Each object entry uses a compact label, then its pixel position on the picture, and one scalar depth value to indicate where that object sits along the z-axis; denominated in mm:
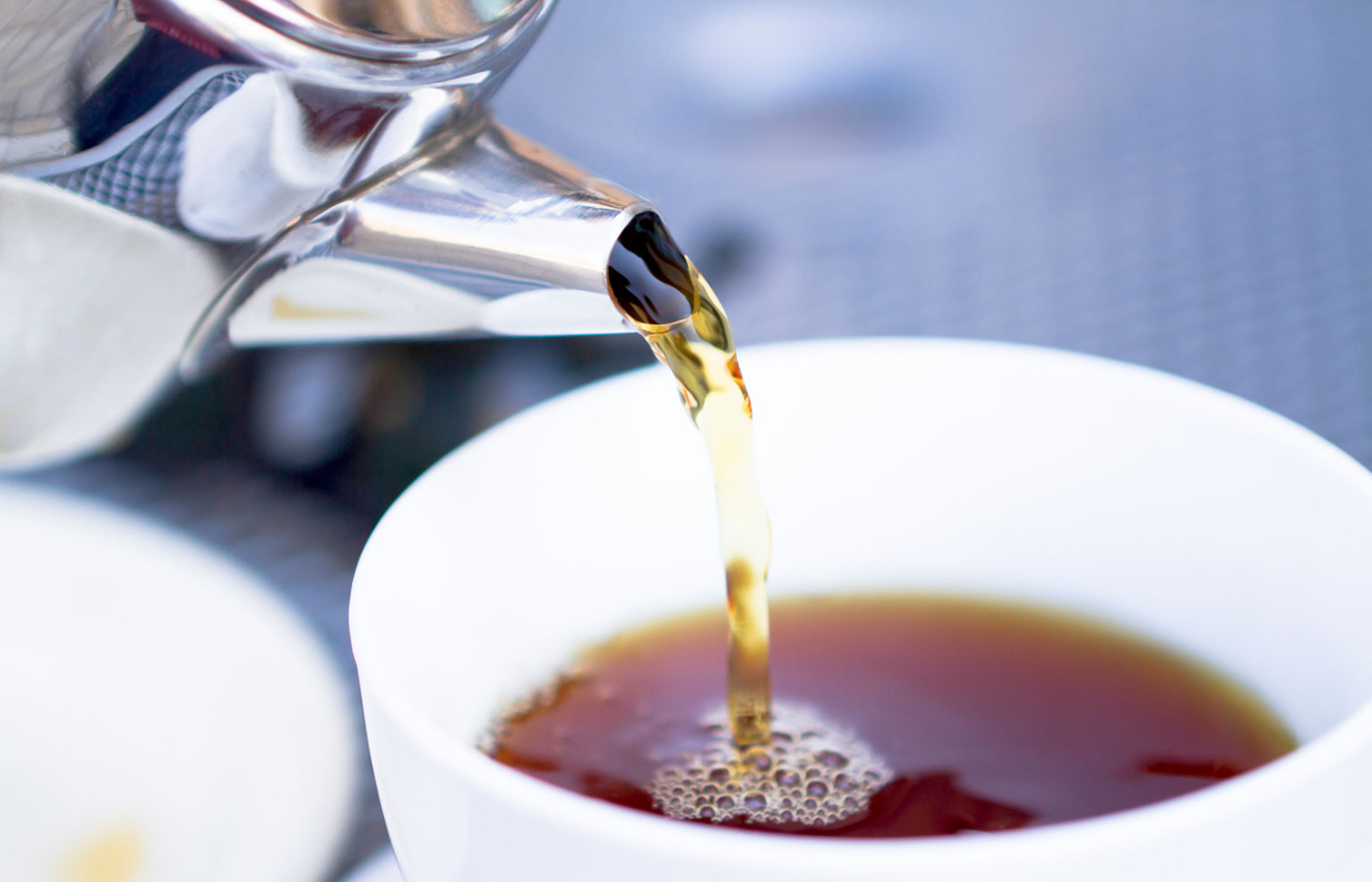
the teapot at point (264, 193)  300
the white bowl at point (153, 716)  333
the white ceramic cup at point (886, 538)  285
